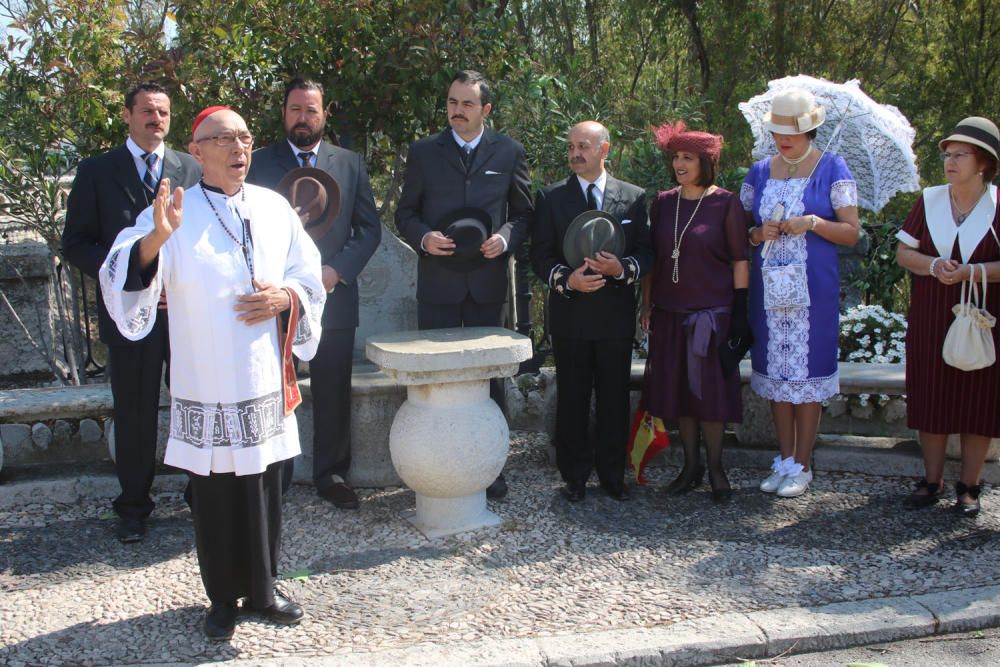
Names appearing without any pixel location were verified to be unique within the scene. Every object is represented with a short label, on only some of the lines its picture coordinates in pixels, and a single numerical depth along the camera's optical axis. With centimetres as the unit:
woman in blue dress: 469
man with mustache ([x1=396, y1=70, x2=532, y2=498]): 489
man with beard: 472
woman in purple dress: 473
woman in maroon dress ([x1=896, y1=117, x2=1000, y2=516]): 451
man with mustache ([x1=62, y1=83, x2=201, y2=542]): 446
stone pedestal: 426
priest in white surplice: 333
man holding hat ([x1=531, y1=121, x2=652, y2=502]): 478
